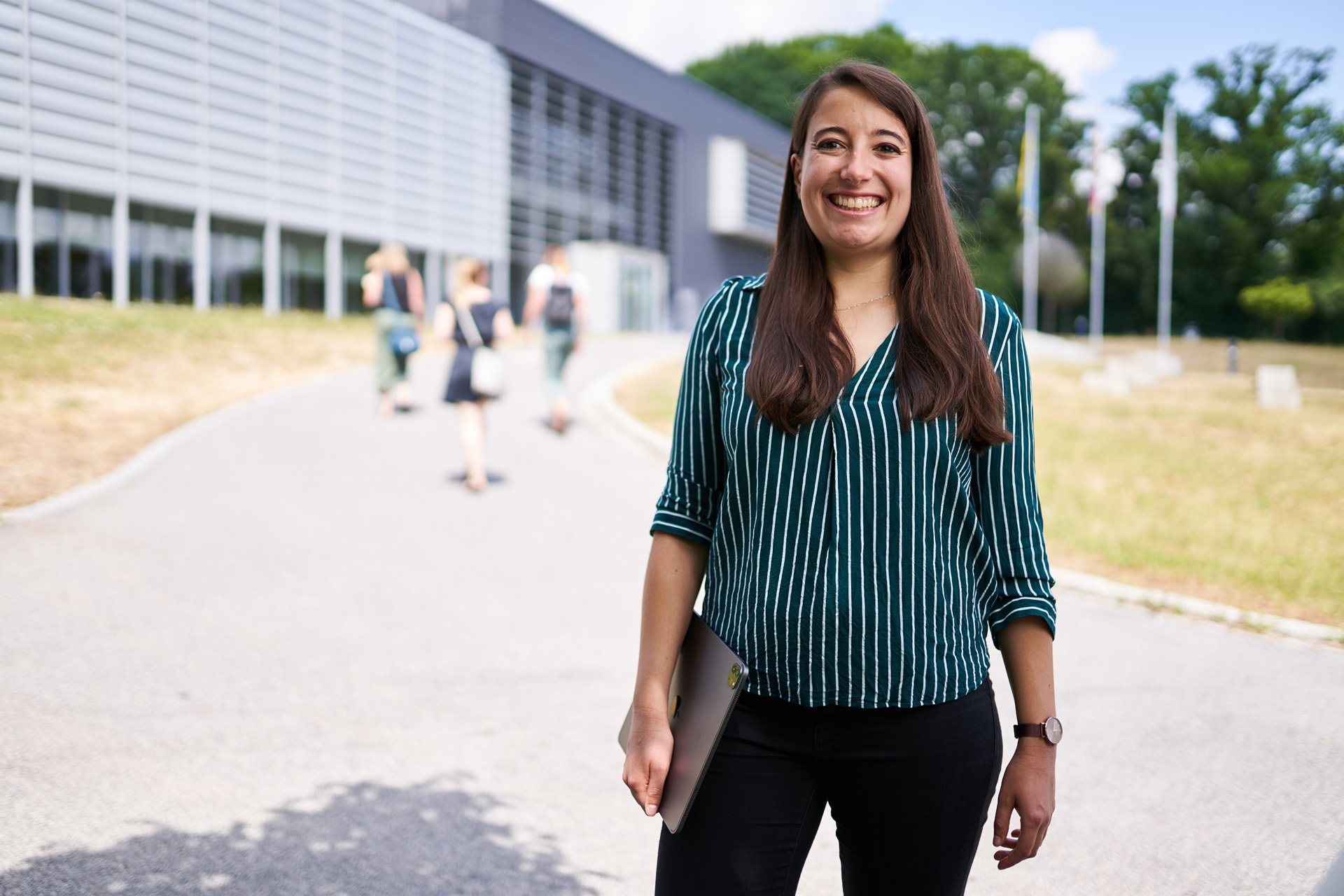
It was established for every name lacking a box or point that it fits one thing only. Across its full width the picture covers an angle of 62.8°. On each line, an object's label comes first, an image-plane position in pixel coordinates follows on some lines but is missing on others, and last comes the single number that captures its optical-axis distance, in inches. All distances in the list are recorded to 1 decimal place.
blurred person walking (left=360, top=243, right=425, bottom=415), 490.0
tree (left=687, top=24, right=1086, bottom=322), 2605.8
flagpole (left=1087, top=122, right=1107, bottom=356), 1242.0
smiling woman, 65.4
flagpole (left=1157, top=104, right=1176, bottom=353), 1291.8
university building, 836.6
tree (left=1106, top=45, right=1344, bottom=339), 2150.6
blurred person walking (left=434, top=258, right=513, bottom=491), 360.8
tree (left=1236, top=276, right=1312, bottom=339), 2009.1
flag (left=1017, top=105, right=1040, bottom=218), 1396.4
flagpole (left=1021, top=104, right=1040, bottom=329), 1407.5
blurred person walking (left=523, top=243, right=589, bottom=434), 468.4
